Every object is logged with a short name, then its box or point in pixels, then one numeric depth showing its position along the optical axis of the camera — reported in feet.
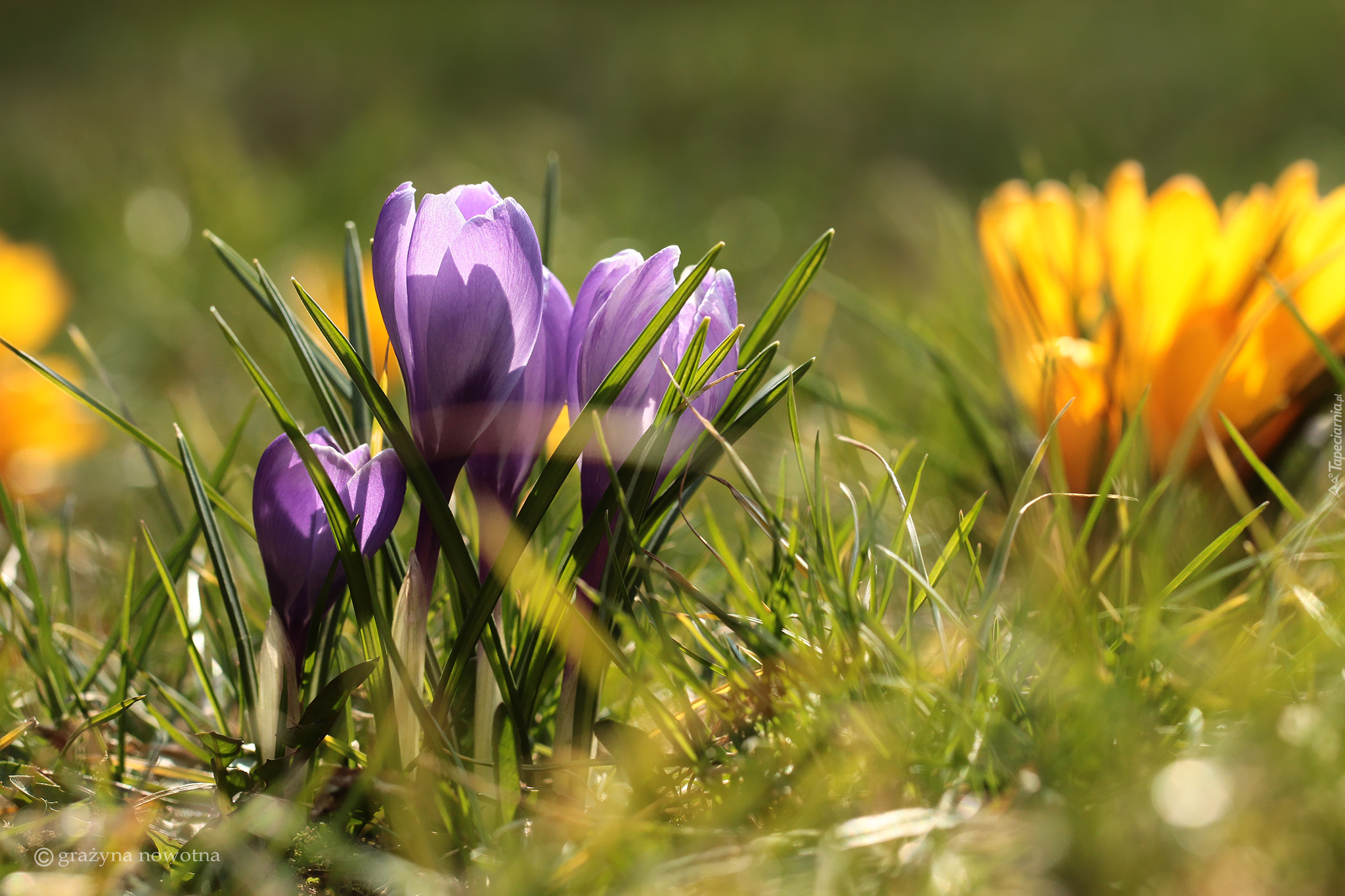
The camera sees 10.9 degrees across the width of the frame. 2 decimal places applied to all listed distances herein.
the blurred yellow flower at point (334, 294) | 4.28
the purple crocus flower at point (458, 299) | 3.45
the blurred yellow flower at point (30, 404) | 4.25
